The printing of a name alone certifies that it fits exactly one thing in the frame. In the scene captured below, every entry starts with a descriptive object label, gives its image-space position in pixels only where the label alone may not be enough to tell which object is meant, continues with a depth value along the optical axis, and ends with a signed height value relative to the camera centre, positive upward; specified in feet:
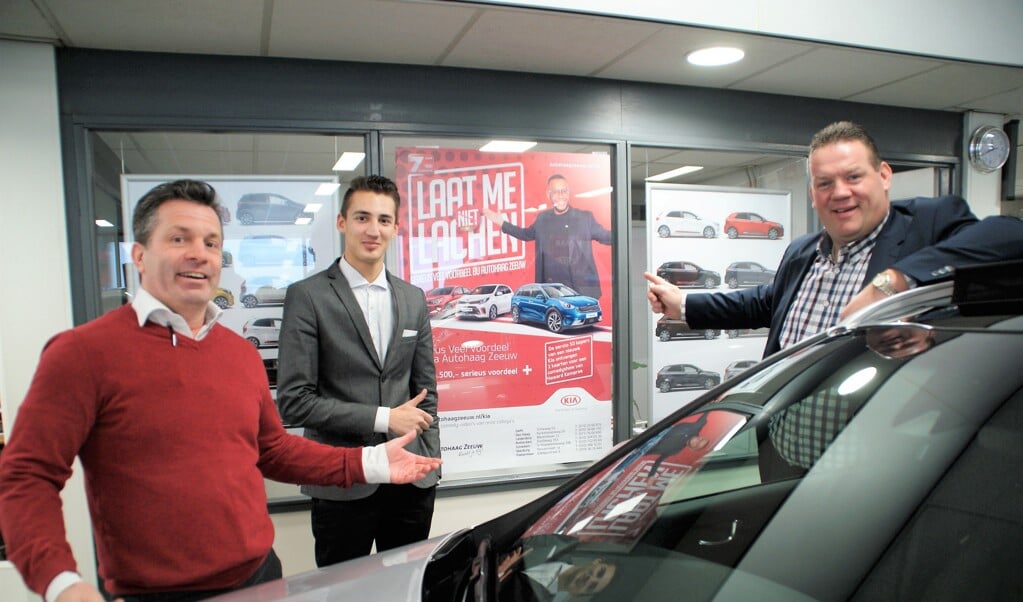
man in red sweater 3.85 -1.18
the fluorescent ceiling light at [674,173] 12.23 +1.77
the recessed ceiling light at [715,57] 9.99 +3.44
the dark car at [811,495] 2.81 -1.38
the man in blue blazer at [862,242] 4.46 +0.09
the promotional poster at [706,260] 12.30 -0.07
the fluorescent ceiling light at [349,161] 10.36 +1.84
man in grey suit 6.66 -1.21
